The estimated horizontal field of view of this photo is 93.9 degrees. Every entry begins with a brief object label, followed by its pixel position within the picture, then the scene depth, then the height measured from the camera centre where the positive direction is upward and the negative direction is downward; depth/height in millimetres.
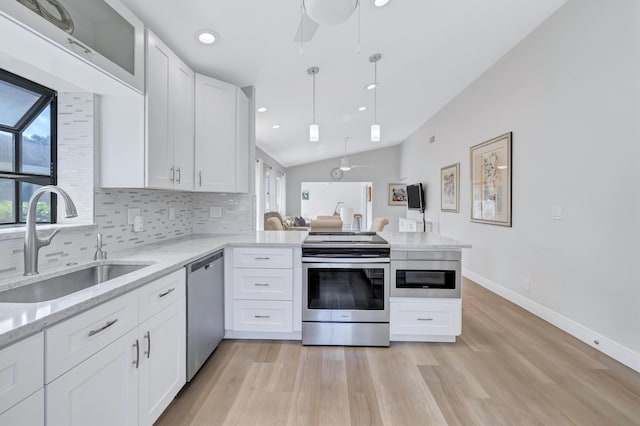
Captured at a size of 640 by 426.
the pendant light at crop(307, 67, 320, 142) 3209 +898
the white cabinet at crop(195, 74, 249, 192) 2543 +669
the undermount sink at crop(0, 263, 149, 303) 1249 -355
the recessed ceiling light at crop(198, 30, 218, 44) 2248 +1334
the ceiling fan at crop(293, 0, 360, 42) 1376 +952
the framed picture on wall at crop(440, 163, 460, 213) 4945 +402
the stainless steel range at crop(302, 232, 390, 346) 2359 -664
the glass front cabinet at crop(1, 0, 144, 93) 1166 +841
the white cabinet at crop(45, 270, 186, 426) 972 -616
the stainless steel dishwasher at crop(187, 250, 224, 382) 1850 -676
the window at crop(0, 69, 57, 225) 1545 +353
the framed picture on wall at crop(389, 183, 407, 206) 9461 +513
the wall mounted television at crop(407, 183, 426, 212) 6672 +317
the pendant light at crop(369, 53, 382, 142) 3227 +1664
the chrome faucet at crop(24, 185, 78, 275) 1312 -108
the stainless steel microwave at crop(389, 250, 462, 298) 2348 -501
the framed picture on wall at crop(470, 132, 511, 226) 3568 +394
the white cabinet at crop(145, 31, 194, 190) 1931 +655
